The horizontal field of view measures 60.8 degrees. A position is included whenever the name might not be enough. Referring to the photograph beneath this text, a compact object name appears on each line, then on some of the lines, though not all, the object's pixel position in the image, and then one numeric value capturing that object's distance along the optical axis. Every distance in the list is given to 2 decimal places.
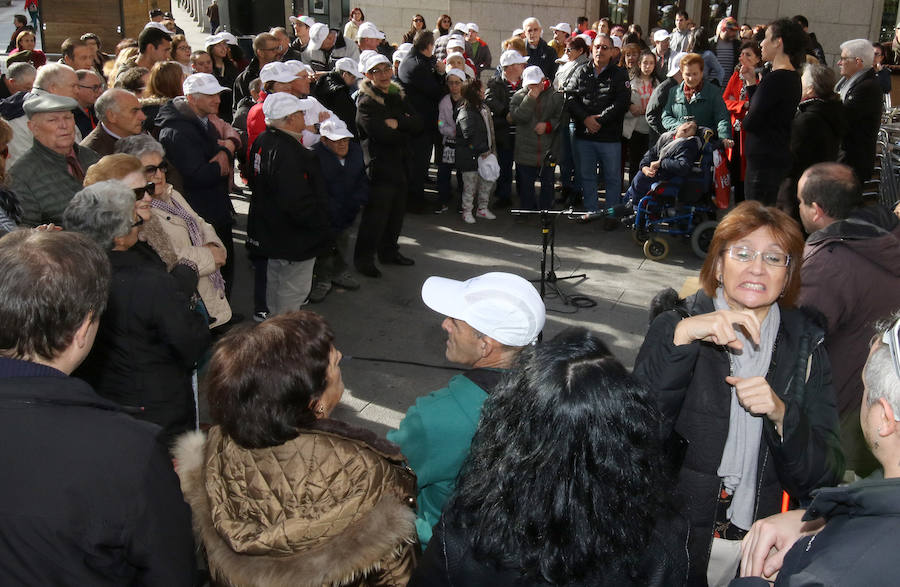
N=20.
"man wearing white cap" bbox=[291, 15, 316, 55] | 11.99
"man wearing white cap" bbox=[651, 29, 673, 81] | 11.28
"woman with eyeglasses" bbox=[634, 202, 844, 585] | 2.45
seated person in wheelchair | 7.46
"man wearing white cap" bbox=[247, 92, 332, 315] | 5.55
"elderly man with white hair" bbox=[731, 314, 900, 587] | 1.44
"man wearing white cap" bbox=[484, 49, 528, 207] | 9.23
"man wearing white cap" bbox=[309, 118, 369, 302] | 6.45
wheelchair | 7.61
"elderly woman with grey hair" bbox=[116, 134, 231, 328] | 4.37
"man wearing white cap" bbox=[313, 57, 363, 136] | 8.45
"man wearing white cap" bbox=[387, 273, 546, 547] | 2.28
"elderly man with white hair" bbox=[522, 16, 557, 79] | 11.34
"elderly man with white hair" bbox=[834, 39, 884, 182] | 7.58
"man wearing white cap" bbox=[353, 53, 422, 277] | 7.30
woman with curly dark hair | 1.68
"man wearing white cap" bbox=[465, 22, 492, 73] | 12.45
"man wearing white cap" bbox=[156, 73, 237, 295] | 5.75
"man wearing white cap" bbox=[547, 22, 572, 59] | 12.87
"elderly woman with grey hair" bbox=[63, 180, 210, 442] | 3.21
